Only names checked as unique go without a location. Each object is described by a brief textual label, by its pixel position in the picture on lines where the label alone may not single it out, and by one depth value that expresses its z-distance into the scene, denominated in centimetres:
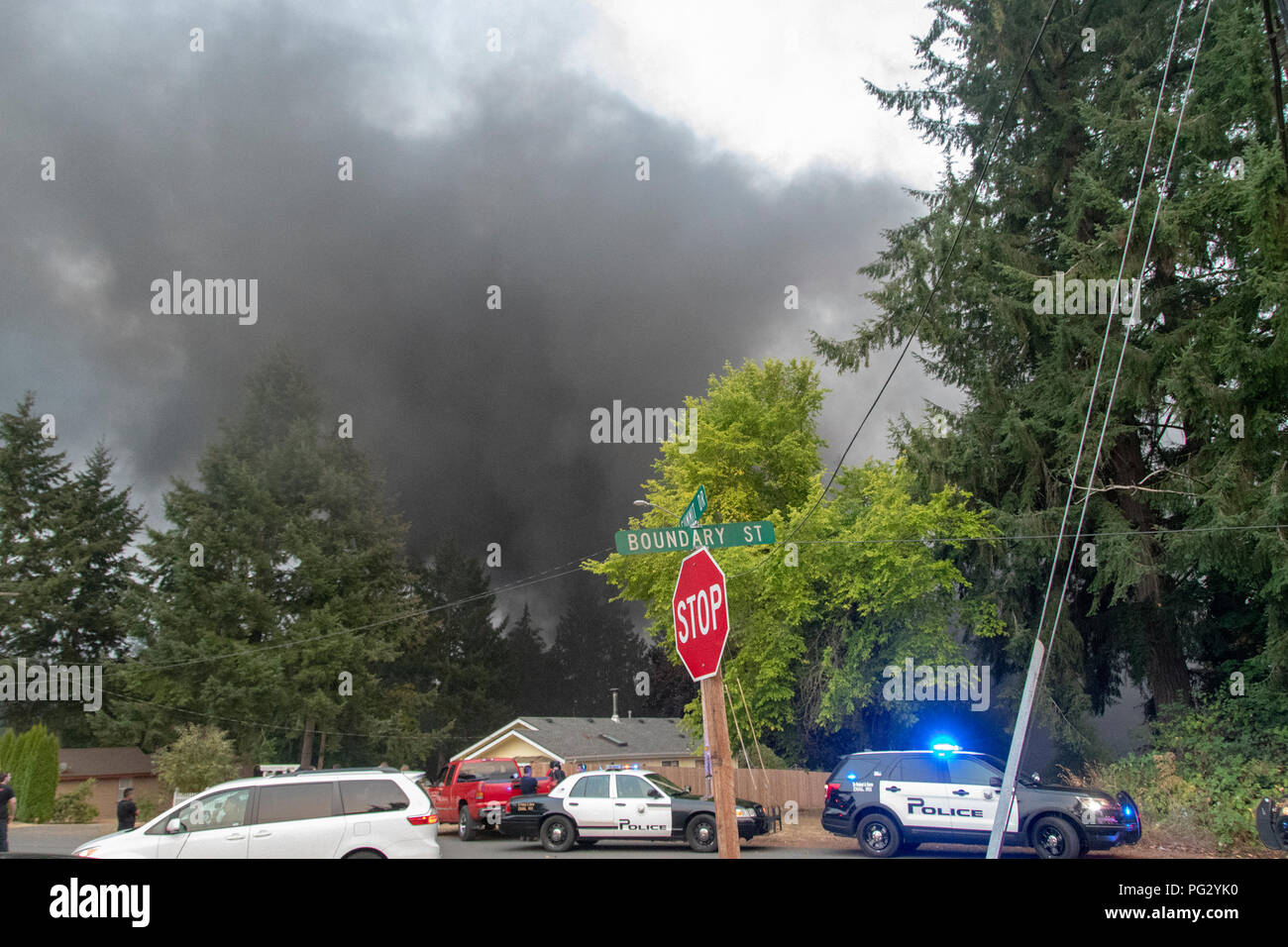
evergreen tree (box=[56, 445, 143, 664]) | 5244
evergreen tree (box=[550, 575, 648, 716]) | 9119
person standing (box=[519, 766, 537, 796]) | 2328
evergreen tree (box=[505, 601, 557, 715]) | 8450
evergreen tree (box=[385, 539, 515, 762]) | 6788
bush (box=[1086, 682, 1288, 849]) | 1853
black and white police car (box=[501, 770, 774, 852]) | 1786
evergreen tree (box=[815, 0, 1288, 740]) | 2045
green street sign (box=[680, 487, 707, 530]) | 835
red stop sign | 728
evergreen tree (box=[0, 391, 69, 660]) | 5034
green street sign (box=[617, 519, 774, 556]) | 855
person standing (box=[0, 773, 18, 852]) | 1464
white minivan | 1016
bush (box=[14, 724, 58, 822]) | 3262
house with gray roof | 4316
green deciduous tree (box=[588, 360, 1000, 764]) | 2488
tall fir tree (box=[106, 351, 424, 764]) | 4238
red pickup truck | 2253
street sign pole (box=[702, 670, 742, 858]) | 707
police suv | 1452
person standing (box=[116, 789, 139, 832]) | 1722
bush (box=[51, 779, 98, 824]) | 3334
